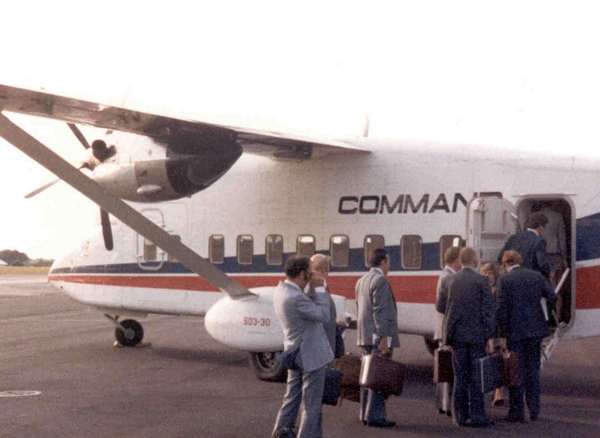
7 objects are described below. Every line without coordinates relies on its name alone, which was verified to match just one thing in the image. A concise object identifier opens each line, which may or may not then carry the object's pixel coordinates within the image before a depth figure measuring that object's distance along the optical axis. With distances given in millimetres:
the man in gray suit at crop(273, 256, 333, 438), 6840
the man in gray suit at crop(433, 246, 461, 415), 8656
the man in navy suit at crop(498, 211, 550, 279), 9422
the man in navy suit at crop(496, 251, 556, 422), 8742
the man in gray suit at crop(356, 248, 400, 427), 8547
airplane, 10453
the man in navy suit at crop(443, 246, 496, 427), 8398
